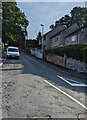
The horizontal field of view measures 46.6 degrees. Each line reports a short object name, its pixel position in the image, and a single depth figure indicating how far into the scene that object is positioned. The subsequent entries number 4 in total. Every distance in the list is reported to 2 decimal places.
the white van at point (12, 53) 14.67
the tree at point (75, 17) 35.34
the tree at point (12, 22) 21.00
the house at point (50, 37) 30.48
